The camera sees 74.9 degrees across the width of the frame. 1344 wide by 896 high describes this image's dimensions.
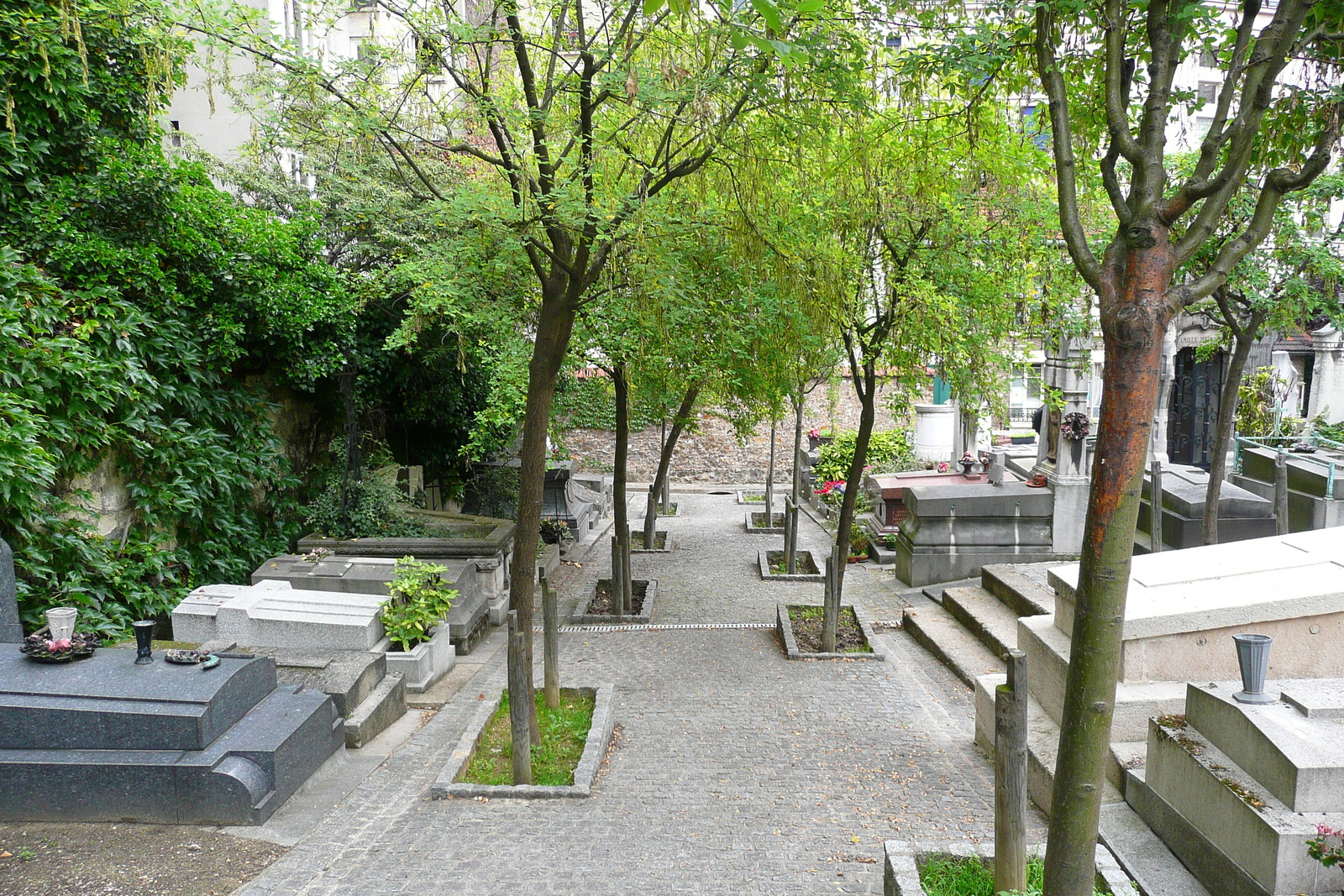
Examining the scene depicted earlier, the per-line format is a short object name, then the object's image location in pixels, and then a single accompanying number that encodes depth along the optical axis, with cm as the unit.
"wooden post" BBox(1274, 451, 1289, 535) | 1121
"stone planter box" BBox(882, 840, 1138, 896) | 383
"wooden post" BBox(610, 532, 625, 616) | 1100
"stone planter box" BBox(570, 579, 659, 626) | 1071
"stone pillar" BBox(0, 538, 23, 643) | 657
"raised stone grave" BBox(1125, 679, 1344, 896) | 387
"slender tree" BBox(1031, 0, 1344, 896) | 319
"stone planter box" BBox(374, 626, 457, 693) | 810
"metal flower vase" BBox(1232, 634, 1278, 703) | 445
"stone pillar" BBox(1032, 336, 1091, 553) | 1259
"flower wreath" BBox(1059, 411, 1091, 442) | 1262
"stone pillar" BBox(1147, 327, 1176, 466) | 1537
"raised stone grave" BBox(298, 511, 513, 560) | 1037
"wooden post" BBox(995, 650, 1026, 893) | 389
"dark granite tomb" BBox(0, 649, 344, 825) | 516
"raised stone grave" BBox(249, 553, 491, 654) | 916
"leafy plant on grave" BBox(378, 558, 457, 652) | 834
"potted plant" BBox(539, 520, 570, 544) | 1552
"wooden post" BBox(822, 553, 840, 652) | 905
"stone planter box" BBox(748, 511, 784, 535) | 1738
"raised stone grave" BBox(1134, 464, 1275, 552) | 1135
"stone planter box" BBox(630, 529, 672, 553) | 1552
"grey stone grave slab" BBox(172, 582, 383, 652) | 798
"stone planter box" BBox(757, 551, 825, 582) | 1294
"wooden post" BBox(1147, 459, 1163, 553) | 1180
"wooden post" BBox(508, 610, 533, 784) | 570
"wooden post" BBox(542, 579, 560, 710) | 702
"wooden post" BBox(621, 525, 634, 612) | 1101
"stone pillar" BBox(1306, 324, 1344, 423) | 1978
